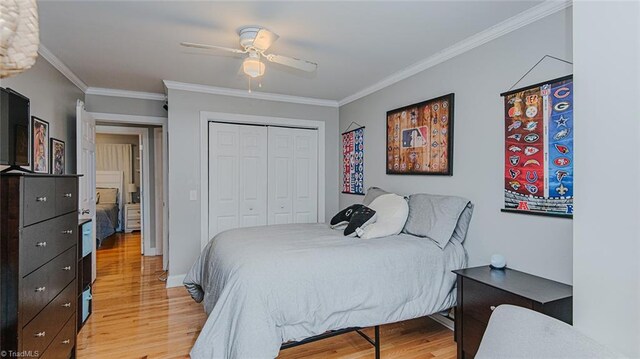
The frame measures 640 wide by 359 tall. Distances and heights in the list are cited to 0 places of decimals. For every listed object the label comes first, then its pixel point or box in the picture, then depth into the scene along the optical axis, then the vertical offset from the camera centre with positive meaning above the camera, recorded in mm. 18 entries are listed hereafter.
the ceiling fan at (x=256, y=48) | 2357 +959
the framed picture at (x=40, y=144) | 2656 +286
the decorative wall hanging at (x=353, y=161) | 4258 +231
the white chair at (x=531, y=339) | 833 -446
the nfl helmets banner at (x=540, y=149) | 2006 +190
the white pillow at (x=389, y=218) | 2754 -345
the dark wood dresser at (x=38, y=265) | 1468 -438
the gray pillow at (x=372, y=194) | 3502 -170
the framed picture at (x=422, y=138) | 2896 +386
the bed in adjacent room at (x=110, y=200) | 6660 -492
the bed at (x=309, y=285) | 1896 -701
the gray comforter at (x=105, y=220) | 6367 -838
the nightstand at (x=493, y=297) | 1780 -677
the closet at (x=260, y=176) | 4180 +30
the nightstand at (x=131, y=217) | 7656 -904
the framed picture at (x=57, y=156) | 3129 +225
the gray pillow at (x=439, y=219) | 2604 -335
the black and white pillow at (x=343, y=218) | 3249 -393
